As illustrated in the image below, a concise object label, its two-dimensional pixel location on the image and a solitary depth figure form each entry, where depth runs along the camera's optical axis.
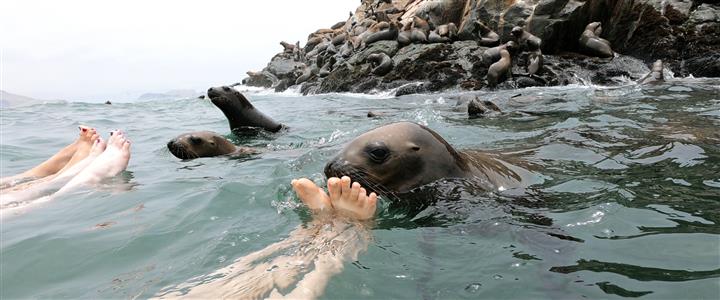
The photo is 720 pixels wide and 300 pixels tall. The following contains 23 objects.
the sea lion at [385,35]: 21.62
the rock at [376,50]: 20.06
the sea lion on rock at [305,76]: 25.61
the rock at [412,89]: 16.72
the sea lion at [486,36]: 17.19
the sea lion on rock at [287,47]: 41.22
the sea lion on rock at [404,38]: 19.78
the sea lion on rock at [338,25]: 44.03
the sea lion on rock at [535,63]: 15.34
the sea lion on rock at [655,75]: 12.44
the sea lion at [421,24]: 21.04
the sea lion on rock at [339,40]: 28.39
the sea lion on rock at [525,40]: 15.60
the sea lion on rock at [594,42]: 15.38
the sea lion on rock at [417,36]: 19.54
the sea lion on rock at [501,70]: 14.94
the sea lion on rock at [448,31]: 19.66
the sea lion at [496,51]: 15.74
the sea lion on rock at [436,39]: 18.98
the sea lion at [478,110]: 9.41
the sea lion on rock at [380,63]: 18.41
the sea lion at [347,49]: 23.97
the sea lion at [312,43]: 38.59
